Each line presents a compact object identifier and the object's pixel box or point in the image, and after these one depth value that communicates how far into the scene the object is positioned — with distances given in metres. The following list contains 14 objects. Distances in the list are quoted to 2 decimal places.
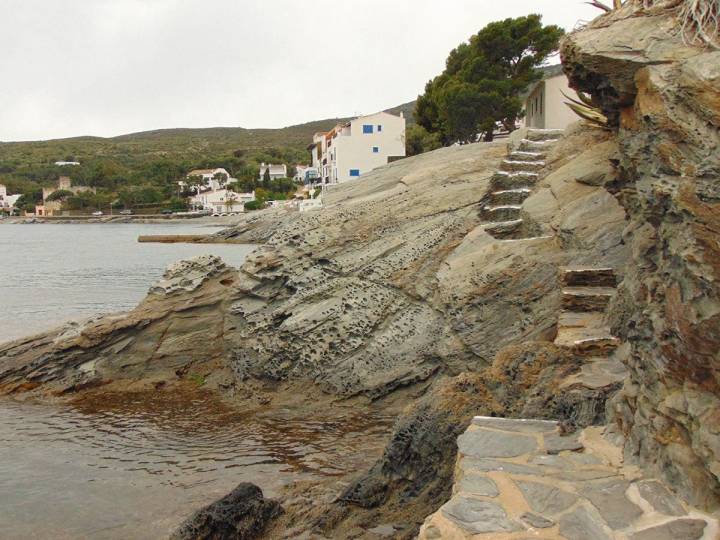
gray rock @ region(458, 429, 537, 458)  5.14
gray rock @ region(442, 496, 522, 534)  4.11
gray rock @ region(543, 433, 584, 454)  5.08
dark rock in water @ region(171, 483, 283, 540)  7.08
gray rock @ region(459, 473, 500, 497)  4.52
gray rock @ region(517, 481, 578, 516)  4.27
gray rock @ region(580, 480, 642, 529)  4.03
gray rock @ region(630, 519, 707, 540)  3.76
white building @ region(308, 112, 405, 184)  46.12
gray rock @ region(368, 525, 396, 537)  6.31
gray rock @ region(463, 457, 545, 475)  4.77
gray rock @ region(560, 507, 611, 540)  3.95
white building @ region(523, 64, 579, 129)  20.83
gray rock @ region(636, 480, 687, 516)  4.00
